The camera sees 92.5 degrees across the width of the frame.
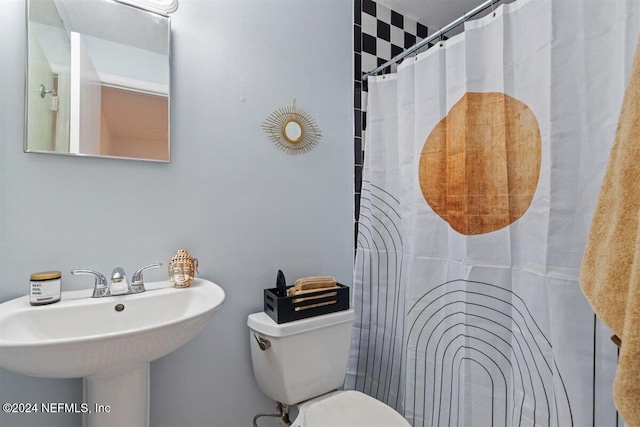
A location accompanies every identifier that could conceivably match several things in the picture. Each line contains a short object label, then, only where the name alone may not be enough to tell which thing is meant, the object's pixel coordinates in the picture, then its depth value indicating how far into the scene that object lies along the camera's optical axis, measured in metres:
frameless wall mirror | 0.94
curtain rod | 0.98
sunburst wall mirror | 1.35
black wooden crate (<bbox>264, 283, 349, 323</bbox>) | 1.16
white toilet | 1.03
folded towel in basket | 1.24
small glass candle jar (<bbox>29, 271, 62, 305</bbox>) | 0.85
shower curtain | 0.79
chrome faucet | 0.95
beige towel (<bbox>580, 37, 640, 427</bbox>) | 0.49
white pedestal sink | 0.66
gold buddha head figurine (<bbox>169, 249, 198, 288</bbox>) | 1.05
